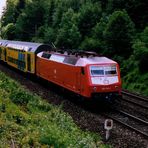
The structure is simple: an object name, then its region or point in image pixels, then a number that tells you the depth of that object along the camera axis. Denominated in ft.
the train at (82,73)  76.38
